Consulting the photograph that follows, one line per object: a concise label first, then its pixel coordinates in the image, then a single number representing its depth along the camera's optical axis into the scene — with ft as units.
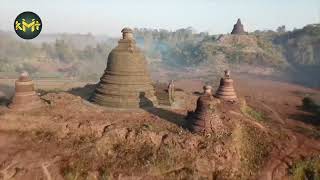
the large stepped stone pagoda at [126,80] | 70.90
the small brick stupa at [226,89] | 84.07
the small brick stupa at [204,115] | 56.85
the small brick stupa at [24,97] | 67.05
